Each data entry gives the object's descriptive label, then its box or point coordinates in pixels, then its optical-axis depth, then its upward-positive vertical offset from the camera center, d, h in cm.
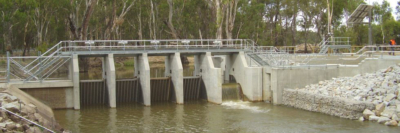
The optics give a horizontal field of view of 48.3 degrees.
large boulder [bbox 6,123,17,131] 1641 -235
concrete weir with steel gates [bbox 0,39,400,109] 2927 -106
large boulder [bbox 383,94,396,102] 2537 -227
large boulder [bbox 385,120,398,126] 2320 -343
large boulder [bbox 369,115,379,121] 2408 -327
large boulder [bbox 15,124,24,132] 1690 -246
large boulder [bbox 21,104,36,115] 1970 -214
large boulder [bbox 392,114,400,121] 2343 -317
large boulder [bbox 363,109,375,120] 2453 -306
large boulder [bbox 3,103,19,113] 1863 -186
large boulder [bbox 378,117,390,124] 2366 -331
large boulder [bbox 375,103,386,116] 2452 -285
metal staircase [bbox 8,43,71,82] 2864 -46
